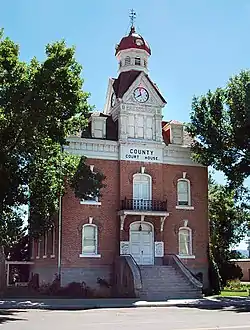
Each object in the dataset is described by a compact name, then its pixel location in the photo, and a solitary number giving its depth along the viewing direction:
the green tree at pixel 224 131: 32.16
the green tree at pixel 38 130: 24.31
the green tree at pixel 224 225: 40.54
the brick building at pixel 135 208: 31.55
